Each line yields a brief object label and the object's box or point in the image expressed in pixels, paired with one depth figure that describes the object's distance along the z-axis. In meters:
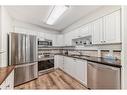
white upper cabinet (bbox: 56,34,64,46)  4.09
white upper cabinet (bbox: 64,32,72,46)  3.46
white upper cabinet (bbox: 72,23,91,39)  2.42
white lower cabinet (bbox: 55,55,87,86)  2.12
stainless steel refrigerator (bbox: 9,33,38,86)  2.13
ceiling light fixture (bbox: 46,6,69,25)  1.89
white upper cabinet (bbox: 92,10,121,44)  1.68
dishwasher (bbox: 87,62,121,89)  1.35
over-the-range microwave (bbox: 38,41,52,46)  3.28
